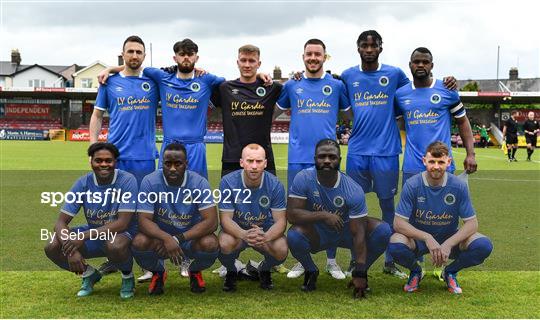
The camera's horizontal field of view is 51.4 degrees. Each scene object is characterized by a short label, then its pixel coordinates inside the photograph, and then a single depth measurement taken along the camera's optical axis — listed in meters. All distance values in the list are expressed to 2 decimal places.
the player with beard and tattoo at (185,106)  5.32
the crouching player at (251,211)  4.62
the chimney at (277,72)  54.23
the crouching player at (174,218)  4.52
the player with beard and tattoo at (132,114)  5.31
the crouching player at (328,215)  4.61
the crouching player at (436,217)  4.55
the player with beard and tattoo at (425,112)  5.19
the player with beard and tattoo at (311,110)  5.20
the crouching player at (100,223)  4.48
